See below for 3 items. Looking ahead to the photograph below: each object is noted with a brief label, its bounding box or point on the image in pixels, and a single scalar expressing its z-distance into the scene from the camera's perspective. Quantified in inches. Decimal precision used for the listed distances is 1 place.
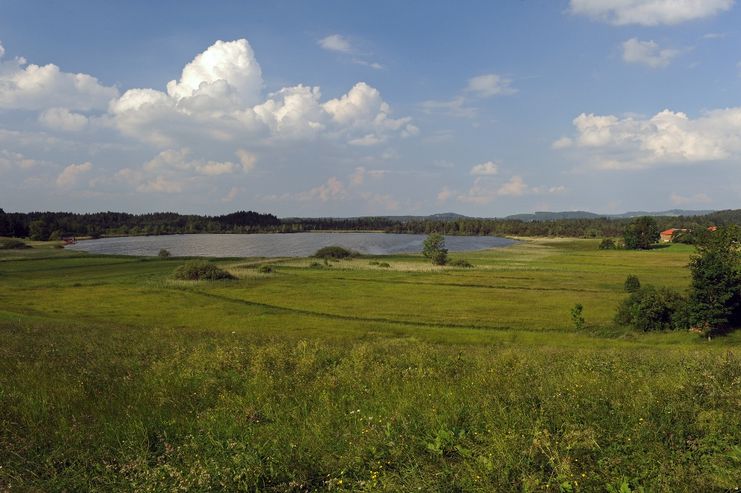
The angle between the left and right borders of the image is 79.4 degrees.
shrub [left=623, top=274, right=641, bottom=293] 2710.9
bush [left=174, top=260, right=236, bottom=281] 3351.4
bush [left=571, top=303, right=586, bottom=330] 1851.6
